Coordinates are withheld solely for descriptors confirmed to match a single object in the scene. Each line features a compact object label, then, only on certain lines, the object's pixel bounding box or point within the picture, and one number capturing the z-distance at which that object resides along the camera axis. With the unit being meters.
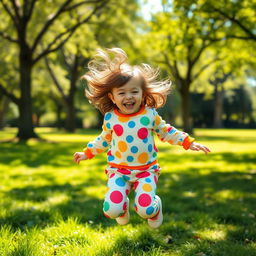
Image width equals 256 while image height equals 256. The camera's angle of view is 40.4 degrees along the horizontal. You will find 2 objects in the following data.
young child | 3.45
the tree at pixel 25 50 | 17.03
